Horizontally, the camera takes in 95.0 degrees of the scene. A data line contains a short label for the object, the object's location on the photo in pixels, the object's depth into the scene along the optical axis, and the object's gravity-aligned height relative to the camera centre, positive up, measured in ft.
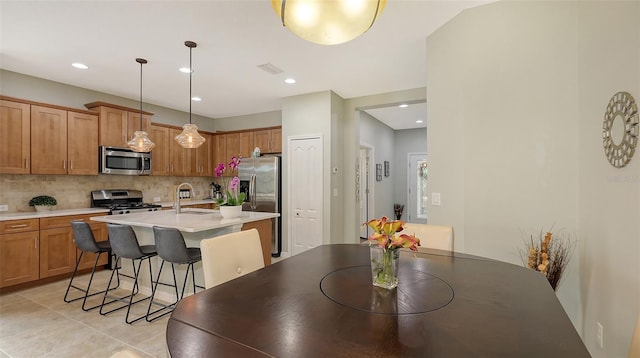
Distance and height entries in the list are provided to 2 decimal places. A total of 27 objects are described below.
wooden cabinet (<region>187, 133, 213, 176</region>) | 18.98 +1.38
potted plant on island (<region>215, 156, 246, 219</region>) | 9.95 -0.83
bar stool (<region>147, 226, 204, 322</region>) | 8.14 -1.92
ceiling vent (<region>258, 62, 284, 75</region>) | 11.34 +4.42
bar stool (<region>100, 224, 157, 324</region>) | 8.75 -1.98
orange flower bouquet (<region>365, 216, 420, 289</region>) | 4.11 -1.00
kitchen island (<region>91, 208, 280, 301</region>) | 9.04 -1.45
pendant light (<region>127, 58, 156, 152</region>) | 11.19 +1.42
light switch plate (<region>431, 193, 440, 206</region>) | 8.66 -0.59
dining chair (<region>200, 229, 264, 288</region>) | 5.14 -1.46
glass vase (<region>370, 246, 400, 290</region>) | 4.17 -1.26
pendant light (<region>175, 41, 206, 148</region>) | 10.86 +1.58
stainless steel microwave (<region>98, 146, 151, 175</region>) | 14.14 +0.94
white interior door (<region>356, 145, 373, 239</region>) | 20.79 -0.34
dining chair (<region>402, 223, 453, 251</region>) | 6.84 -1.33
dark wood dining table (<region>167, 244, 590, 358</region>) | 2.71 -1.56
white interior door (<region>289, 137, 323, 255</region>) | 14.88 -0.69
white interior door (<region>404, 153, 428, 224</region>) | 25.21 -0.85
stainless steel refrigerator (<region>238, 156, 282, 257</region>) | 16.07 -0.48
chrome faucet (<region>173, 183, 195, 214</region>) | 11.68 -1.05
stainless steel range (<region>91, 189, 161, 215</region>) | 14.24 -1.12
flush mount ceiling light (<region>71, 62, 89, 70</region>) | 11.18 +4.44
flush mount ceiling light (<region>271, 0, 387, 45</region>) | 3.43 +1.97
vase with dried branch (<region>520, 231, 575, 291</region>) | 6.56 -1.74
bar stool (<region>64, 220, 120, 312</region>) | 9.52 -2.01
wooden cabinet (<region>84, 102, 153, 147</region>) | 14.11 +2.88
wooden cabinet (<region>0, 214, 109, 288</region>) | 10.70 -2.73
